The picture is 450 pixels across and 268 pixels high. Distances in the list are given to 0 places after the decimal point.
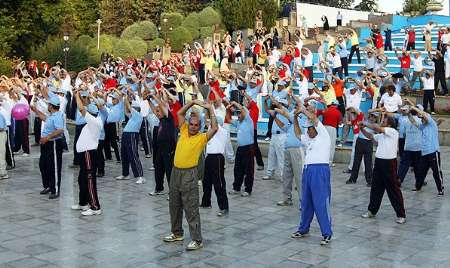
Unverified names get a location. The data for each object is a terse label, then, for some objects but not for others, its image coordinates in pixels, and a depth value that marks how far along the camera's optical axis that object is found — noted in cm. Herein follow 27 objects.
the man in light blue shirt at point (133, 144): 1225
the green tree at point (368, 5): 5256
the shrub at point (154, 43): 3655
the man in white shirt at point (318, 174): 813
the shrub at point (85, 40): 3462
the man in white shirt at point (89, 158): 962
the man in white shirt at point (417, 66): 1834
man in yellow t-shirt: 784
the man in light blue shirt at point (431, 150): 1108
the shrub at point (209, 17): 3728
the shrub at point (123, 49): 3438
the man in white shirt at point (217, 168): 980
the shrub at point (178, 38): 3612
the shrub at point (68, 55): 3089
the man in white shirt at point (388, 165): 916
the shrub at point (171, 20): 3741
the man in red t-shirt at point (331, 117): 1225
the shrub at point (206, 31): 3691
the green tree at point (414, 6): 4367
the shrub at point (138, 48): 3484
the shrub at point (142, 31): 3759
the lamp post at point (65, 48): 2939
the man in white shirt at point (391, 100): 1290
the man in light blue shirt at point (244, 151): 1082
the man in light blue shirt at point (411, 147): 1144
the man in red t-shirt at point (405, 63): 1931
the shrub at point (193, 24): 3731
